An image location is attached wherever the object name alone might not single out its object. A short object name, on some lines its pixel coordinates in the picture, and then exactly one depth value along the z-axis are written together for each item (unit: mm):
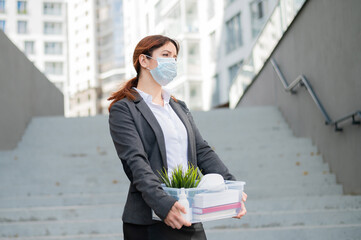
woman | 1658
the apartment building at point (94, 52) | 70625
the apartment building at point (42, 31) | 57750
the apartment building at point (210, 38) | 21938
